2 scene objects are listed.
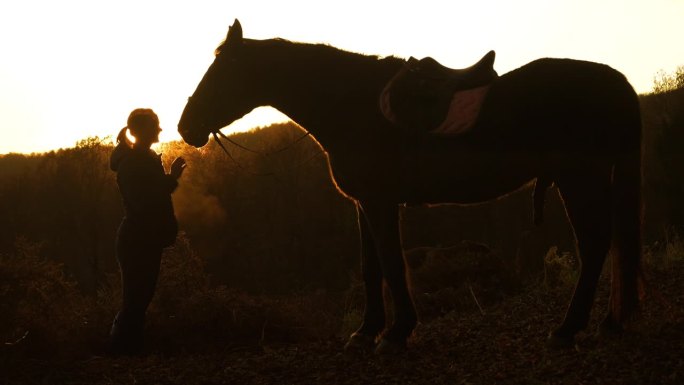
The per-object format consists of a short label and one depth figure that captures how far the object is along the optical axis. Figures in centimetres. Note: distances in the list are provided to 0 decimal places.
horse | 566
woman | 763
